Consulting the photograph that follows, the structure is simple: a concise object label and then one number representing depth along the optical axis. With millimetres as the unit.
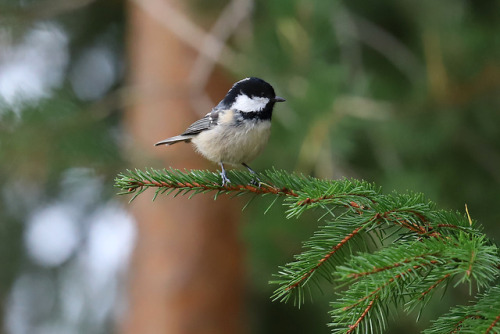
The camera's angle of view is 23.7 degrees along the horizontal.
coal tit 5320
